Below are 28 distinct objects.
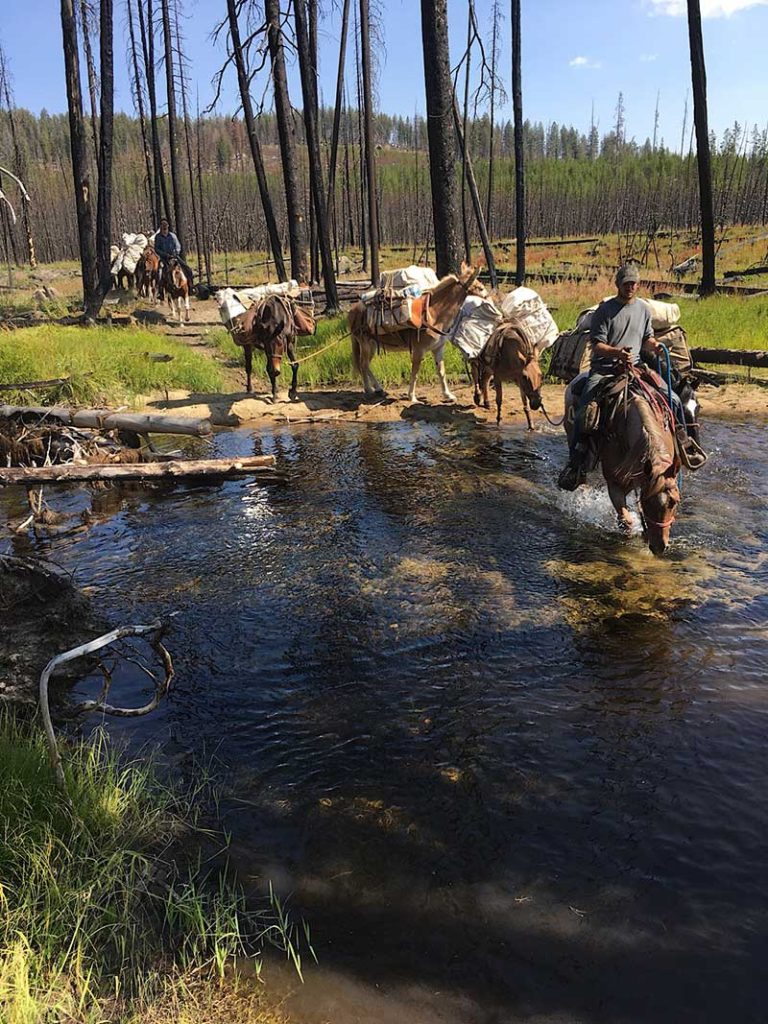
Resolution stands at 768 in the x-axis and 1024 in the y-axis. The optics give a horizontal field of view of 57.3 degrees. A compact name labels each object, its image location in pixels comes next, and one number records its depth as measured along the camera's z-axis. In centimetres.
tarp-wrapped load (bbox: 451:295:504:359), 1105
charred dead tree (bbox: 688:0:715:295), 1706
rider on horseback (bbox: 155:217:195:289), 2023
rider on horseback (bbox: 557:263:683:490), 643
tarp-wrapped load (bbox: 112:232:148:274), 2472
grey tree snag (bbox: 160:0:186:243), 2564
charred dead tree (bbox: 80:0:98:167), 2317
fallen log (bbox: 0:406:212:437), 924
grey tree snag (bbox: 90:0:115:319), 1756
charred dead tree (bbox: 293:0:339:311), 1784
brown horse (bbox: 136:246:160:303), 2116
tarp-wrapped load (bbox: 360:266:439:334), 1179
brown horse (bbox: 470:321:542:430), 1044
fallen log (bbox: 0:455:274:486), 694
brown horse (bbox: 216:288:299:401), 1248
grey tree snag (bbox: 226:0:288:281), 1931
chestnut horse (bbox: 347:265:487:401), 1166
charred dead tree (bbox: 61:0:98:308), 1817
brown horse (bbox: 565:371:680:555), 583
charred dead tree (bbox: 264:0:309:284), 1738
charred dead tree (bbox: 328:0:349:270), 2464
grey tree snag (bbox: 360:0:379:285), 1806
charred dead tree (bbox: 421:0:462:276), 1309
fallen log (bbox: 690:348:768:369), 1202
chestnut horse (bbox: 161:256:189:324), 2027
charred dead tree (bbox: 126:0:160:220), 2705
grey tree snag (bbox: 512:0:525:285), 2216
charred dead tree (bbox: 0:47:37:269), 3388
